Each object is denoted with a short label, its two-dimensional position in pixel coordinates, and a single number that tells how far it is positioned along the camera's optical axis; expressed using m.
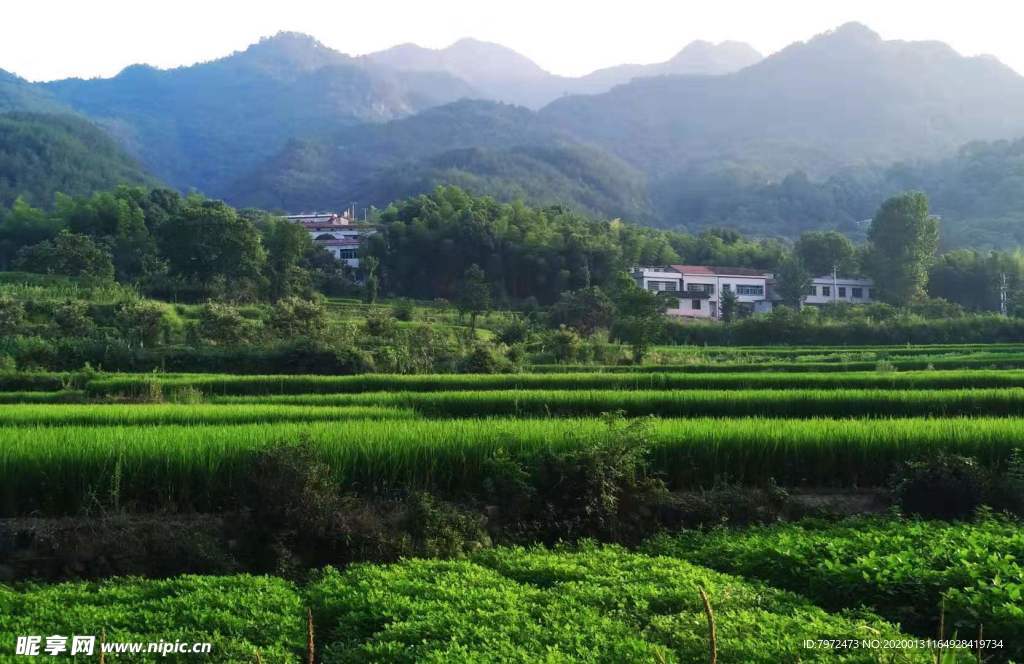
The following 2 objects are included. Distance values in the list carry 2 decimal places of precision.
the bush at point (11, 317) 26.00
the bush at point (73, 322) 27.14
